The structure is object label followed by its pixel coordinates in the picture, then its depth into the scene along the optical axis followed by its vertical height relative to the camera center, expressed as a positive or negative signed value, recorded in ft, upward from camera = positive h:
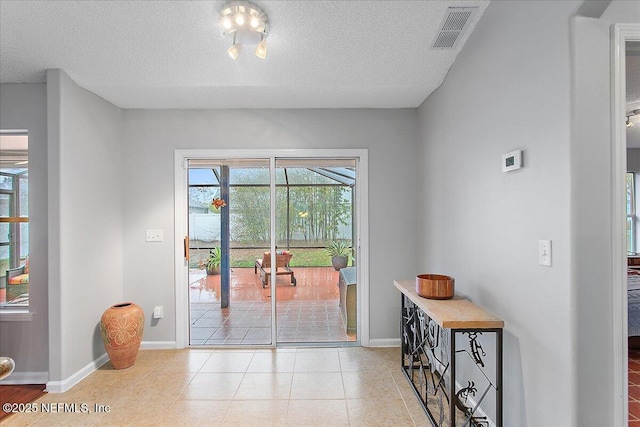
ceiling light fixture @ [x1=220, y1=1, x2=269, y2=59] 6.58 +3.88
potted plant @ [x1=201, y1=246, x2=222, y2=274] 12.12 -1.58
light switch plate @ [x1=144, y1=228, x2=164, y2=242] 11.72 -0.63
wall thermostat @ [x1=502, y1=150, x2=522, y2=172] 5.77 +0.96
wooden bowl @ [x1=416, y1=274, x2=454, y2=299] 7.59 -1.61
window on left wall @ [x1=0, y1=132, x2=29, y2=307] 9.68 -0.08
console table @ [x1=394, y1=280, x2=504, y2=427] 6.09 -3.16
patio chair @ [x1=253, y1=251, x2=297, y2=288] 12.07 -1.68
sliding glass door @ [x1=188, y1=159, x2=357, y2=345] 12.03 -0.59
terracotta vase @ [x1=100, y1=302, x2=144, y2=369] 9.86 -3.40
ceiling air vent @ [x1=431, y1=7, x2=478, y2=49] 6.83 +4.03
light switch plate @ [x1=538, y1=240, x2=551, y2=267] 5.08 -0.56
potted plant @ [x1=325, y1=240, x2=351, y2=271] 12.16 -1.30
